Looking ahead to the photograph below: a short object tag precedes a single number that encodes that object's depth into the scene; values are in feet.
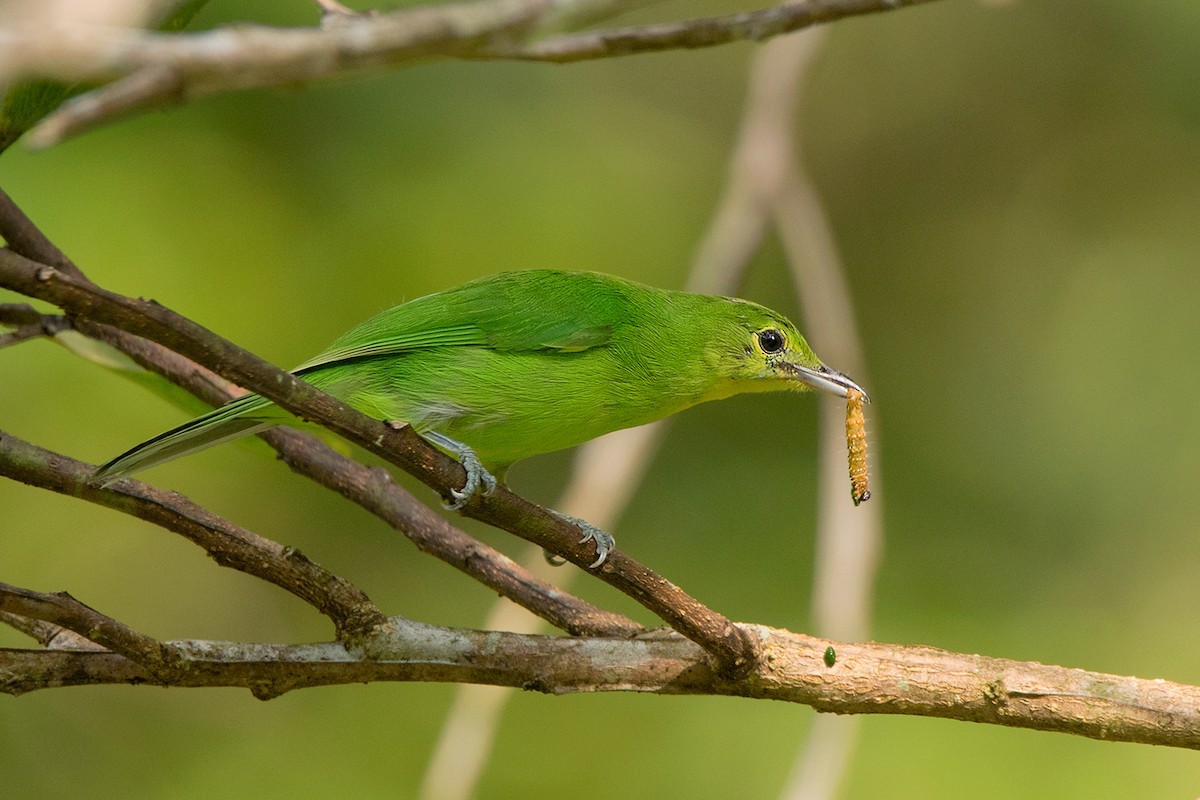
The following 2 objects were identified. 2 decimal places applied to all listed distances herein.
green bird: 23.41
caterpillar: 22.45
